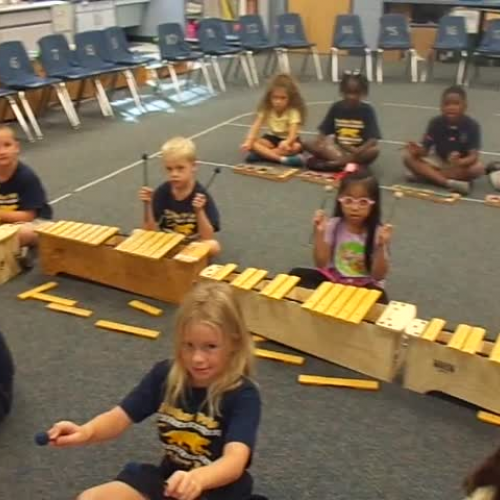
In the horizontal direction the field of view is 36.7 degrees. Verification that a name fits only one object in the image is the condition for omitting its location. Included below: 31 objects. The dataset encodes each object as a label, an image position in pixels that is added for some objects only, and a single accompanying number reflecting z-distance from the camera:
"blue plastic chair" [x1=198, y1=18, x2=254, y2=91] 7.80
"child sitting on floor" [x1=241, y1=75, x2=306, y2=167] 5.06
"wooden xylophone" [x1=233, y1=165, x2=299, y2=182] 4.89
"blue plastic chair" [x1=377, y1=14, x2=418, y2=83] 8.20
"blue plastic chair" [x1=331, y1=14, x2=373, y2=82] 8.23
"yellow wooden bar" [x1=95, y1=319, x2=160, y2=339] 2.89
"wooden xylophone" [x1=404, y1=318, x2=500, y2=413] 2.36
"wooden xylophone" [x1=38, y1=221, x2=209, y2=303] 3.08
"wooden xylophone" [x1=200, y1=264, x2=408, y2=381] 2.55
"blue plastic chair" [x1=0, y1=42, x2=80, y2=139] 5.79
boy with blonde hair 3.29
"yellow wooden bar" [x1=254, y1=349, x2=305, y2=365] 2.71
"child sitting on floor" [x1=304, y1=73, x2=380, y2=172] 4.93
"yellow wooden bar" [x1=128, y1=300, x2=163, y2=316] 3.06
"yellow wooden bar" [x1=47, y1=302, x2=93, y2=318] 3.04
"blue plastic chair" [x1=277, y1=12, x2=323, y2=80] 8.20
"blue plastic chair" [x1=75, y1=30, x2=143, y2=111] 6.58
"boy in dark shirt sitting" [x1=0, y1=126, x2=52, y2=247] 3.44
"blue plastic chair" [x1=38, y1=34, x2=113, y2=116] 6.22
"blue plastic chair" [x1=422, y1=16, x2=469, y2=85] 8.01
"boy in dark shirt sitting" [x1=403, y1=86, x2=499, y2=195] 4.62
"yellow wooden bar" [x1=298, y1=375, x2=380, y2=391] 2.56
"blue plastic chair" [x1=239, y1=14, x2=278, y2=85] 8.06
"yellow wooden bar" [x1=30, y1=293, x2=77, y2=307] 3.13
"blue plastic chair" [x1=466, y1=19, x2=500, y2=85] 7.67
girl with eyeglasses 2.87
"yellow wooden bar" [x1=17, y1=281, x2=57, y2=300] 3.19
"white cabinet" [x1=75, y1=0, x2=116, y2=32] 8.46
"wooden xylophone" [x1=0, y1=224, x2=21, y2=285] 3.27
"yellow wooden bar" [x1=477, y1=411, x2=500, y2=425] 2.38
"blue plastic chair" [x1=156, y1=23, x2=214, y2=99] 7.32
